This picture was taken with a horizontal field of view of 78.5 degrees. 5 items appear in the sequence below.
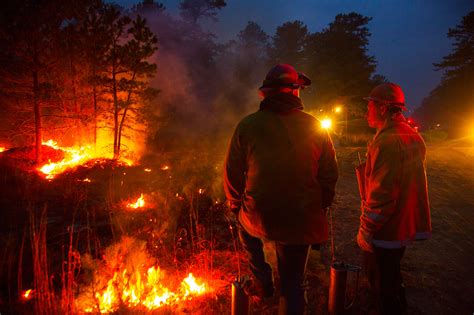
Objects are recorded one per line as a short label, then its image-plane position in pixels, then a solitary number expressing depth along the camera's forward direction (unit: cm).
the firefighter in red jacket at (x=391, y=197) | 251
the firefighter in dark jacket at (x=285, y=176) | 224
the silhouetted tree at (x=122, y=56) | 1339
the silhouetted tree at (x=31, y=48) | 1145
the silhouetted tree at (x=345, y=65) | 2658
